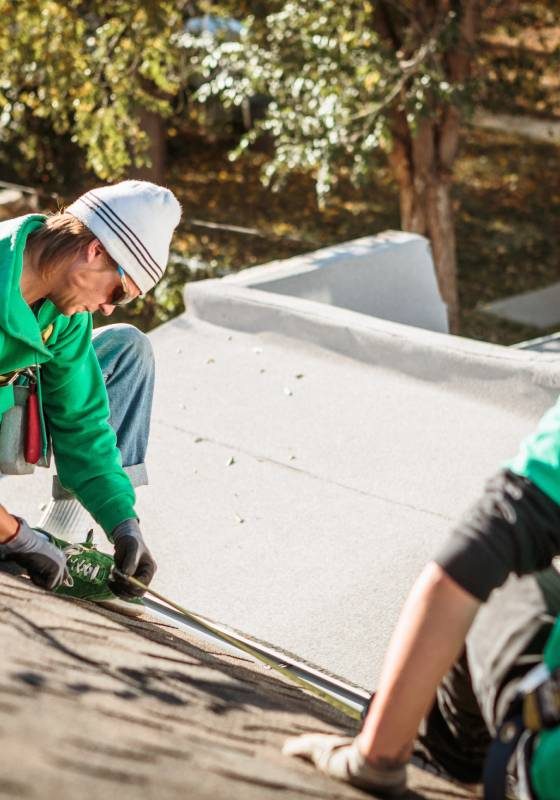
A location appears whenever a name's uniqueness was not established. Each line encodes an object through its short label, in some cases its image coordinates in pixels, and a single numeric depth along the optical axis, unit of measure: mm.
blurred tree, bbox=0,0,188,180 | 8133
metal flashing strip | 3229
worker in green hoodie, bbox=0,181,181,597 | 3037
